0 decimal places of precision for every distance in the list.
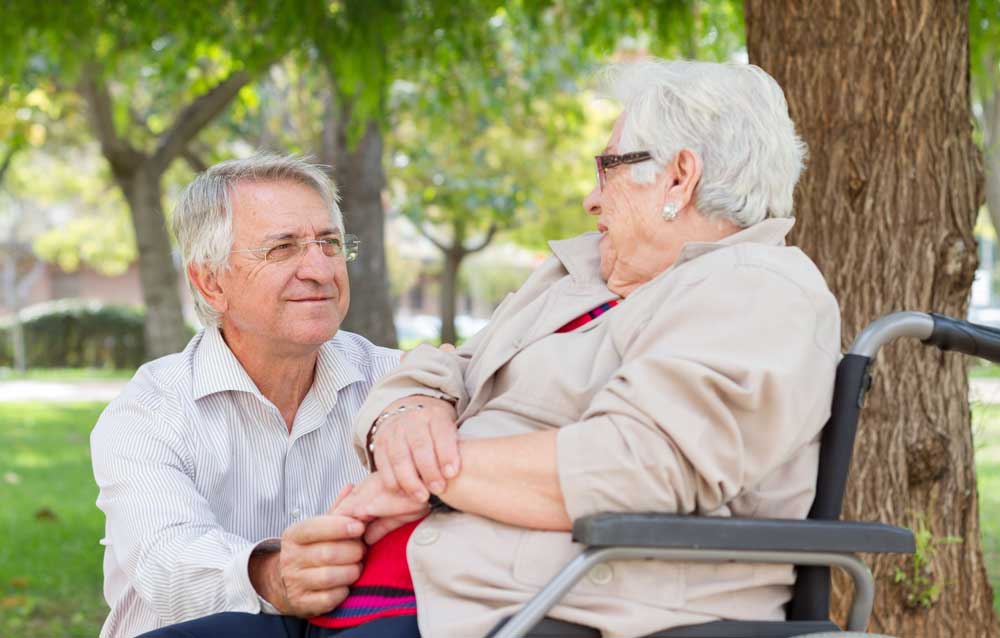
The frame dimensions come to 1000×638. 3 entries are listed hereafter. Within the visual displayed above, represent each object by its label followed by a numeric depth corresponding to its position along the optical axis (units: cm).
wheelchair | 183
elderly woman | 192
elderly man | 253
